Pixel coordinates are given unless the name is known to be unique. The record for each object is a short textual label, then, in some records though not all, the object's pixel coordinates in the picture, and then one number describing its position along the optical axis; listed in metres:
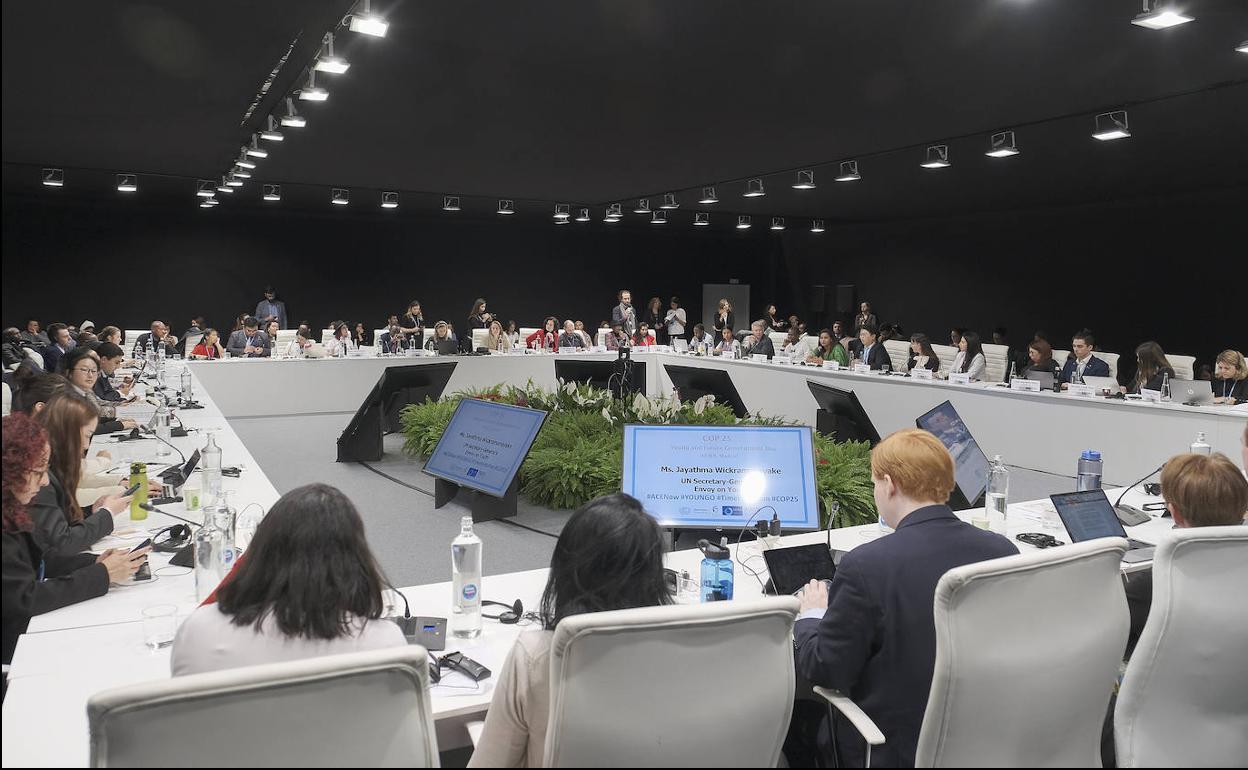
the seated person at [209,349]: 9.99
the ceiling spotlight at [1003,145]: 7.14
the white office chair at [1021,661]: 1.50
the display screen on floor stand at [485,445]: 4.89
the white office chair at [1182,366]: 7.34
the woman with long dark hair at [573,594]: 1.42
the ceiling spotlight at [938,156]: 7.96
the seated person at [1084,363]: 7.37
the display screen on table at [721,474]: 2.88
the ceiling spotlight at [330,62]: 4.82
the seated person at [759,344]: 10.64
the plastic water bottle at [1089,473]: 3.51
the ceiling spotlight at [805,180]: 9.76
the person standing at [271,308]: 14.41
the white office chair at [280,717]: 0.98
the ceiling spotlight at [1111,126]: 6.25
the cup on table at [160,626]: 1.92
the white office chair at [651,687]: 1.21
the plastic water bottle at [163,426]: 4.82
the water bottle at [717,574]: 2.16
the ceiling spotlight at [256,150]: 8.16
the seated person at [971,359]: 8.25
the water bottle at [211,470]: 3.12
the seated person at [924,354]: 8.61
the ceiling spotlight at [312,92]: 5.49
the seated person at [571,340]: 12.20
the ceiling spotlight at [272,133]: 7.27
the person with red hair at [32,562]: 1.78
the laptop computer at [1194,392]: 6.00
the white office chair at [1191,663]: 1.77
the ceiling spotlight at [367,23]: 4.18
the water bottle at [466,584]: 2.07
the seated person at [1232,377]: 6.55
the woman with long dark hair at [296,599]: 1.45
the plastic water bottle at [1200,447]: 3.68
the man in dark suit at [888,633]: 1.71
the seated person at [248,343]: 10.14
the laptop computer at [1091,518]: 2.80
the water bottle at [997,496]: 3.19
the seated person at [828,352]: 9.34
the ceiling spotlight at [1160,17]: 3.78
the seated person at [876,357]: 8.93
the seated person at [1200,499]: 2.25
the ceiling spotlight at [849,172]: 8.70
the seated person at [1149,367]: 6.72
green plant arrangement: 4.59
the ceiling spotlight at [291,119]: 6.36
